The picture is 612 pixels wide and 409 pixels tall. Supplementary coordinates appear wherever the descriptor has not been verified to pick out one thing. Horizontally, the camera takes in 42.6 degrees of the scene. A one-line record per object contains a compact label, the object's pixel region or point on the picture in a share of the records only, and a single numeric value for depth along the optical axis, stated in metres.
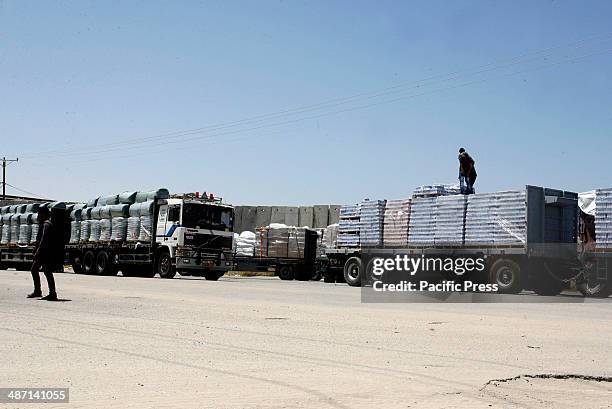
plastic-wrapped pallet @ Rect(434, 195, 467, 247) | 24.42
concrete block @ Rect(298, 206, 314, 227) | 51.70
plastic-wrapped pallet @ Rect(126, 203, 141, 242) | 32.59
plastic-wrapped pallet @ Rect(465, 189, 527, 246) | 22.75
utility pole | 87.76
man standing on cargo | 24.91
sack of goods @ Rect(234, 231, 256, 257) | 40.50
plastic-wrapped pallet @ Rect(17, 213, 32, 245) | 40.72
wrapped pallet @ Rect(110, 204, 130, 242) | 33.47
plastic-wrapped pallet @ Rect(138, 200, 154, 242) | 31.81
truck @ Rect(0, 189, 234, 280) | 30.39
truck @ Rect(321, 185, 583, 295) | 22.70
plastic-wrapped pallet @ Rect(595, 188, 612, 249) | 21.83
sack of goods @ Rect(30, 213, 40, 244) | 40.22
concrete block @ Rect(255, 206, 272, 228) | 54.00
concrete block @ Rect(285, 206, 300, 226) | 52.81
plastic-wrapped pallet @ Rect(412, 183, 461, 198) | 25.69
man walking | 15.21
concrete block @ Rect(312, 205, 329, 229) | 50.72
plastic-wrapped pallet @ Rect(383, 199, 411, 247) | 26.39
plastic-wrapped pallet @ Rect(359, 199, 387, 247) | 27.41
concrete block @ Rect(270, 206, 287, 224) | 53.72
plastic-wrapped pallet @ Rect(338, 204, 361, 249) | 28.58
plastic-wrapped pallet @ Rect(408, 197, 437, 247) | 25.38
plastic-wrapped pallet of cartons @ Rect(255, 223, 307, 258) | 37.34
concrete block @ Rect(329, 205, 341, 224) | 50.03
